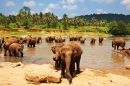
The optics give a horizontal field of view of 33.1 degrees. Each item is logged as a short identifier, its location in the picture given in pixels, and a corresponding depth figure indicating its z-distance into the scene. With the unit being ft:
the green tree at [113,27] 352.38
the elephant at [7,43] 76.44
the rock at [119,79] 36.23
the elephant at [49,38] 160.55
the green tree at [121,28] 353.10
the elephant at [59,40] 152.66
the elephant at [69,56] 35.04
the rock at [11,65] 50.19
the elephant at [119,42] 98.49
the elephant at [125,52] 79.92
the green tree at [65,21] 356.46
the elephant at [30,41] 112.27
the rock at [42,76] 34.35
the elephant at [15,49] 70.98
